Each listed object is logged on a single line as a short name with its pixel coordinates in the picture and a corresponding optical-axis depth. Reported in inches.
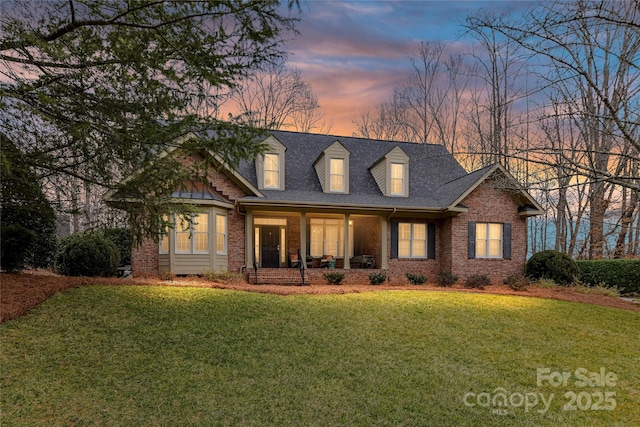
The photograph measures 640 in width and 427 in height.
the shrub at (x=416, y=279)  577.3
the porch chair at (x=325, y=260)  634.8
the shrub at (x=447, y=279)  570.3
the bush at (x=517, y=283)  525.0
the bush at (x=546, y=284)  560.4
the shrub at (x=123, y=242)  653.4
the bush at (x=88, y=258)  469.1
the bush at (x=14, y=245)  378.9
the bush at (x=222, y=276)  499.8
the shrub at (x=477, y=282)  550.6
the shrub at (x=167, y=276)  485.6
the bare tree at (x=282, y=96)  1026.1
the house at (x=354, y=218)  555.5
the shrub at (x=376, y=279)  561.9
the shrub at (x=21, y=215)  270.4
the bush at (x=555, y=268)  583.8
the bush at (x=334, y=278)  536.1
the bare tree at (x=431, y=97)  1012.5
